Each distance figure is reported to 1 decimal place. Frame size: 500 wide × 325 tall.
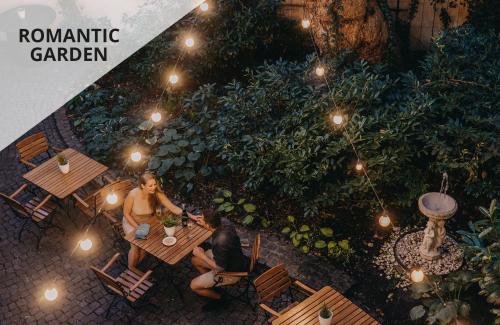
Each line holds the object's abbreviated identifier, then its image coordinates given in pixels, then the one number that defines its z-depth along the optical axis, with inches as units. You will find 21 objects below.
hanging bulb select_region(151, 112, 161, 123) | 380.1
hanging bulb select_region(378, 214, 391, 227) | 281.6
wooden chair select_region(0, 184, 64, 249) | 308.8
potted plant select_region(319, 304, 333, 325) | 218.7
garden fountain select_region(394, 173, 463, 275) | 273.3
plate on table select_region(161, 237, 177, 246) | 271.4
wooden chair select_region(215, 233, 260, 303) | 255.1
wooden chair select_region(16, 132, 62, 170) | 354.0
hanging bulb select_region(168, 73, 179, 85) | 394.9
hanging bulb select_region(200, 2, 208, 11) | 410.9
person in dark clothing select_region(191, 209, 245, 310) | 248.4
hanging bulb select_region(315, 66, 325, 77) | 346.0
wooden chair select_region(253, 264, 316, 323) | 240.8
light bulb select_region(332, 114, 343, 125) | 302.7
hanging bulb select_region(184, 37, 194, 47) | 400.2
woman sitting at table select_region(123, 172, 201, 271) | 284.4
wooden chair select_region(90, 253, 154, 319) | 253.5
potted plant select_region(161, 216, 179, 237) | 271.6
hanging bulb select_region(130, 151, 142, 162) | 344.2
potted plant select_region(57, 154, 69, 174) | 317.3
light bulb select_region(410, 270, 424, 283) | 261.1
